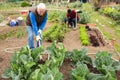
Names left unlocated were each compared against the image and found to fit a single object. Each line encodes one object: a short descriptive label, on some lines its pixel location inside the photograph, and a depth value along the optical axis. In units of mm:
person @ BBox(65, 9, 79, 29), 7838
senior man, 3696
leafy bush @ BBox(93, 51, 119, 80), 3188
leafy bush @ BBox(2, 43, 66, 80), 2575
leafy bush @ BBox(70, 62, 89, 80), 2881
